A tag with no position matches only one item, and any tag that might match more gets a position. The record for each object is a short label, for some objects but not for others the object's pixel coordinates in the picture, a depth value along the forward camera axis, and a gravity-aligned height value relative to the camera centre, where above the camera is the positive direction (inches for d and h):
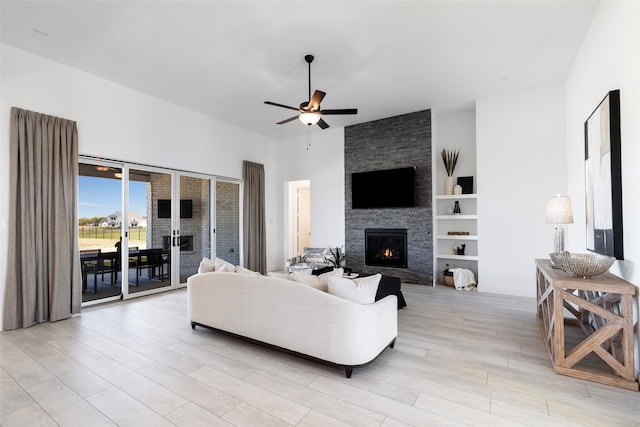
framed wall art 97.2 +13.1
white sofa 91.9 -35.0
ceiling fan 145.2 +53.0
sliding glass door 175.8 -5.0
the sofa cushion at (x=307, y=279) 105.8 -22.5
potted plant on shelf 226.7 +42.0
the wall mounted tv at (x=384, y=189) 231.1 +22.8
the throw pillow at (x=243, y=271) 120.9 -22.3
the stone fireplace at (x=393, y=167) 227.0 +31.0
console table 85.8 -37.1
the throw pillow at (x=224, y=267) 126.9 -21.3
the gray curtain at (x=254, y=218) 266.8 -0.2
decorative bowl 91.7 -16.0
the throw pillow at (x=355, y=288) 95.6 -23.5
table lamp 123.5 -0.3
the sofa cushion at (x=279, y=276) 112.4 -22.8
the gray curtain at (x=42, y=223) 138.6 -1.2
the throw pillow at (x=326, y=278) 103.9 -21.9
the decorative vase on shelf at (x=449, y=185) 226.1 +23.4
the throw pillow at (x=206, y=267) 134.0 -22.2
